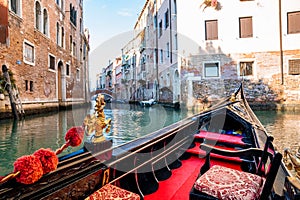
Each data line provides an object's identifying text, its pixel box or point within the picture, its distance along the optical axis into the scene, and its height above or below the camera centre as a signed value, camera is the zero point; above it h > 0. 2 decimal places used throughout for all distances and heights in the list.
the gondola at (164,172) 0.78 -0.37
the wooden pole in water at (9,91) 6.02 +0.32
